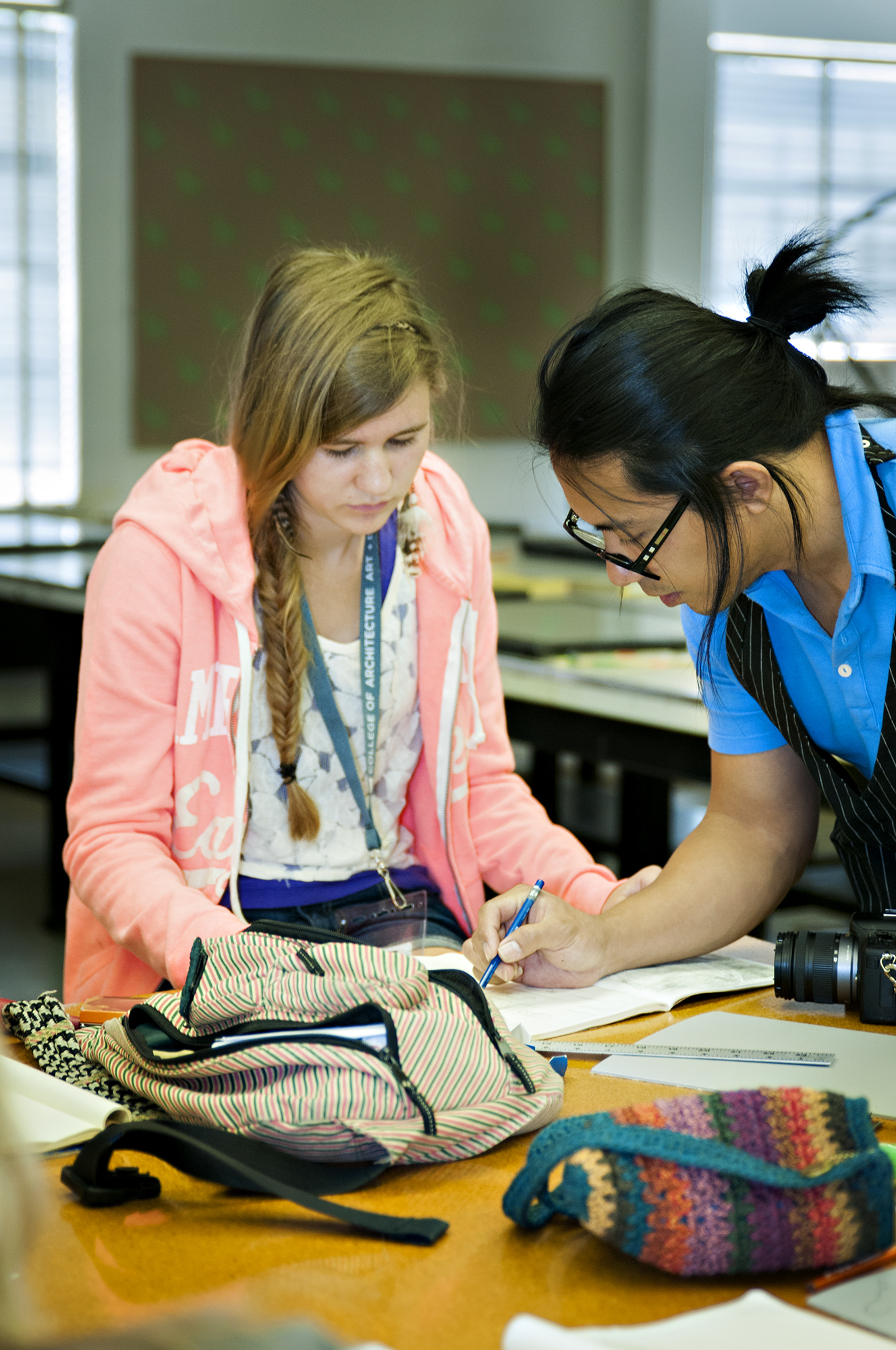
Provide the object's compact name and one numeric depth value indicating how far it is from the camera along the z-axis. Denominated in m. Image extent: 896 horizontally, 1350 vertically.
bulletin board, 5.77
